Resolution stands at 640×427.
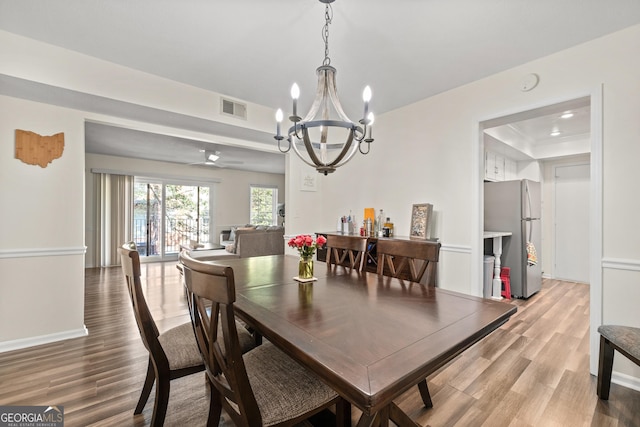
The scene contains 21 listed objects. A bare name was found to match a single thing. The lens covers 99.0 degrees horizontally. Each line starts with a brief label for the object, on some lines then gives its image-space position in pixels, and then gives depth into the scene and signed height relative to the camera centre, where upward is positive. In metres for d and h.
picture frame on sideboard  2.92 -0.09
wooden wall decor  2.37 +0.58
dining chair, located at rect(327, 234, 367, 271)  2.22 -0.31
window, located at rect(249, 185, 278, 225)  8.14 +0.23
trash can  3.76 -0.87
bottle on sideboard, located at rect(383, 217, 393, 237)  3.27 -0.16
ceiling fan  5.24 +1.20
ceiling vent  3.05 +1.19
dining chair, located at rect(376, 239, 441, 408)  1.66 -0.30
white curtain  5.78 -0.05
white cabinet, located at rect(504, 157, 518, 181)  4.84 +0.79
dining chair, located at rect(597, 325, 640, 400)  1.63 -0.83
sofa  4.65 -0.52
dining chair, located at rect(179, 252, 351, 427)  0.92 -0.69
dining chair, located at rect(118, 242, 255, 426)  1.32 -0.73
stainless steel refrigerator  3.85 -0.19
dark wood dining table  0.77 -0.45
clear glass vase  1.77 -0.35
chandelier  1.61 +0.54
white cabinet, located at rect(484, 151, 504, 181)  4.27 +0.75
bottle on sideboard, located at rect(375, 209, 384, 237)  3.47 -0.12
